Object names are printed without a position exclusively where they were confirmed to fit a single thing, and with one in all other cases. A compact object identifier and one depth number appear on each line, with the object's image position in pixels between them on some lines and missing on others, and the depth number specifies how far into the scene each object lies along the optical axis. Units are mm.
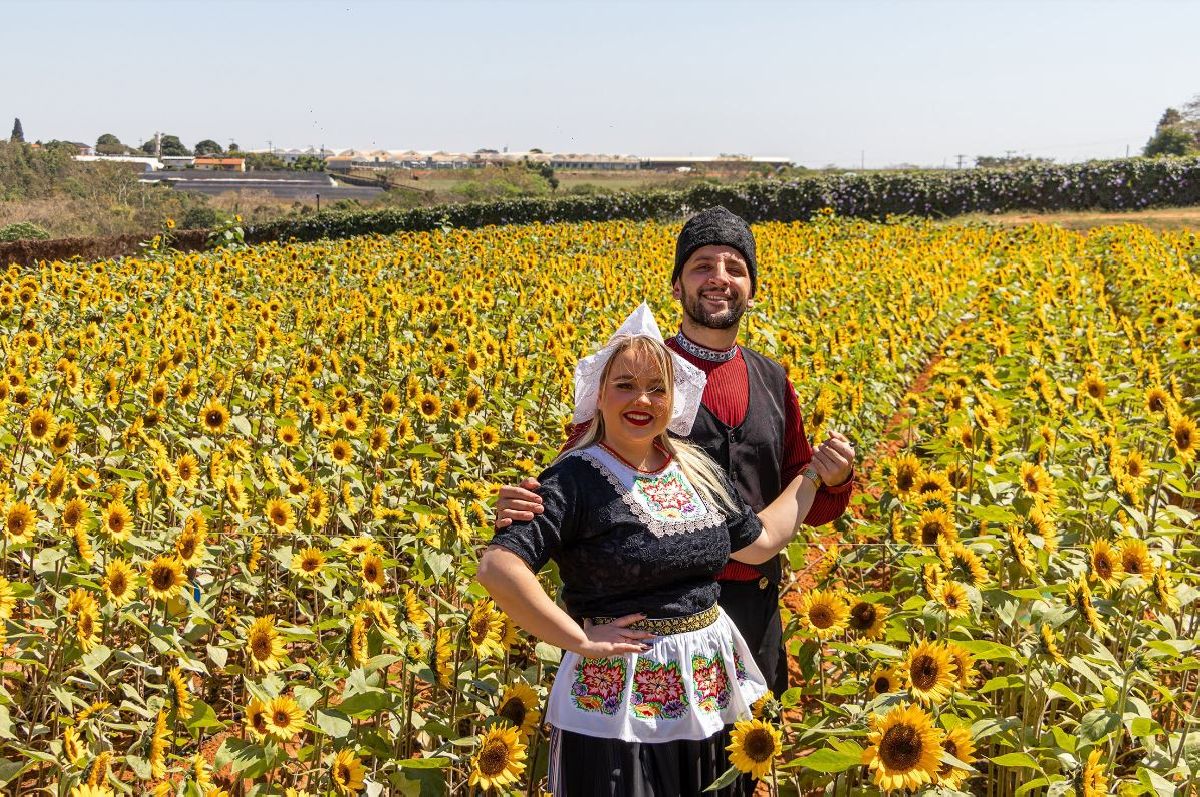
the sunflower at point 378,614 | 2748
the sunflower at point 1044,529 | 3018
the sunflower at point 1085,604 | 2475
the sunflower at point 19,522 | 3217
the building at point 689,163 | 64438
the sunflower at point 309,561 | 3328
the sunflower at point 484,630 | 2641
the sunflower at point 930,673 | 2234
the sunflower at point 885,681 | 2781
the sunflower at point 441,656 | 2629
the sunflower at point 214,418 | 4652
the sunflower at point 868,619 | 2664
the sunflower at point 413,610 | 2896
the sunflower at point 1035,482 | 3255
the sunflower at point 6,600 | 2809
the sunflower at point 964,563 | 2777
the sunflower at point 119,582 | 3031
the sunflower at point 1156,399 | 4832
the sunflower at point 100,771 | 2010
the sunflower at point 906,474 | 3488
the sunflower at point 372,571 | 3041
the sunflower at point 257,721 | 2428
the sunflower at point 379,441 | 4562
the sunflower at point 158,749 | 2371
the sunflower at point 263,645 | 2744
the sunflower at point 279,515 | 3678
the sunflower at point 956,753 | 2150
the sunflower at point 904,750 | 1957
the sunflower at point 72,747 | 2296
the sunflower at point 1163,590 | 2568
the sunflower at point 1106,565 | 2754
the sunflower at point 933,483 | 3348
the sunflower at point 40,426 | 4262
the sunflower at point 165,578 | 2955
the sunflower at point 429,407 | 5043
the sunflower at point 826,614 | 2648
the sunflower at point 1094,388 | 4828
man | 2682
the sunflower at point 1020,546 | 2746
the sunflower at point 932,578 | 2629
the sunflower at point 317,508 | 3807
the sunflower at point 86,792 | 1809
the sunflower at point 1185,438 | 3783
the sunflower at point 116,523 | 3289
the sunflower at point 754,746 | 2068
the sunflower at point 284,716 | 2414
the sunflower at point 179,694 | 2498
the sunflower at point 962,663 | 2338
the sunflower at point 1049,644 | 2494
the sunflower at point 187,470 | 4004
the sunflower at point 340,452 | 4324
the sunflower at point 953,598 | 2609
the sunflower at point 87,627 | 2826
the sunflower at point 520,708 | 2457
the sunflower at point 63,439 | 4051
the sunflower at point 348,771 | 2363
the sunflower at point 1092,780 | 2088
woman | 2145
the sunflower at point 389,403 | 5102
